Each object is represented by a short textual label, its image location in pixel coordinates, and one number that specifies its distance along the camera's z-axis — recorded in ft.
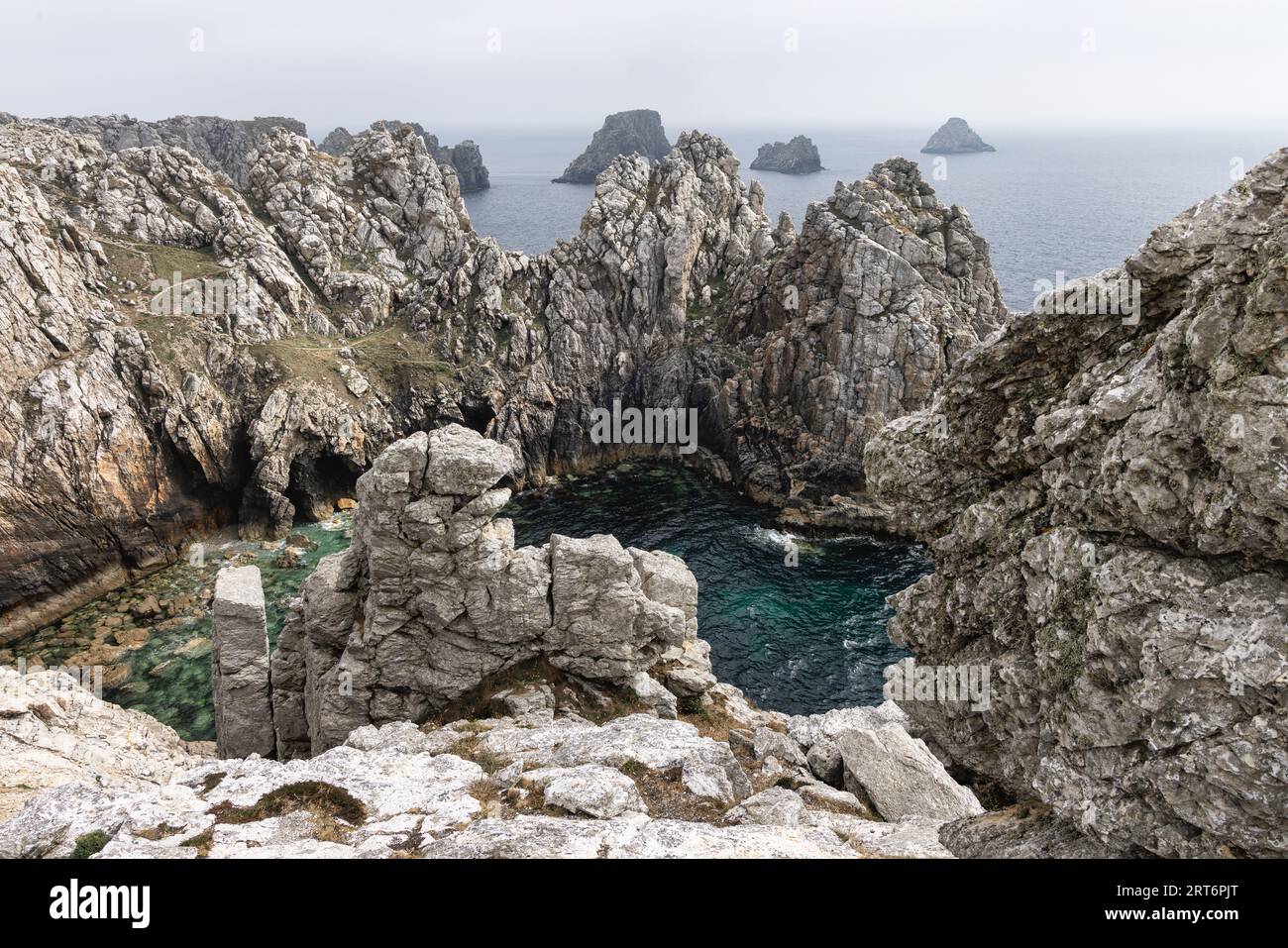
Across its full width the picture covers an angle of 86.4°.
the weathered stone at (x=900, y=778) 65.05
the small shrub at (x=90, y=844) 42.96
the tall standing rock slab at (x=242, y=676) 107.76
